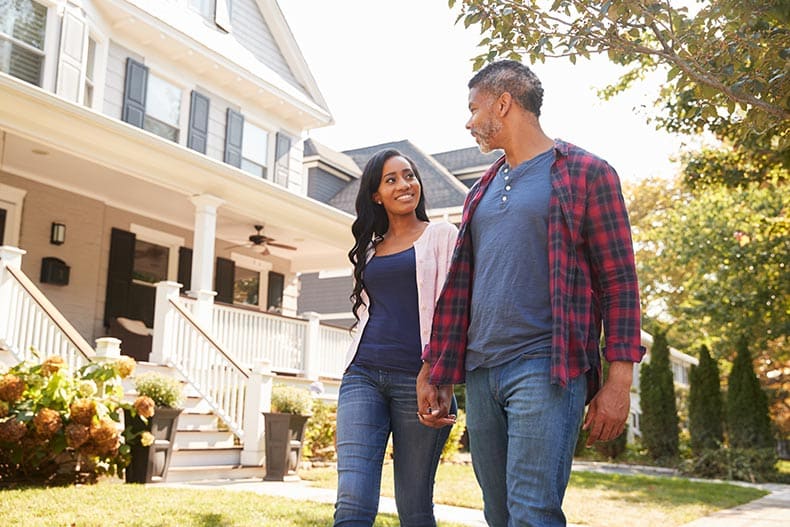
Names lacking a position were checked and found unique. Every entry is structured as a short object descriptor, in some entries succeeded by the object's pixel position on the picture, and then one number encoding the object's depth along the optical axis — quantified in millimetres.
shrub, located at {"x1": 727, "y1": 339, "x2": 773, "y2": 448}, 14094
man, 2275
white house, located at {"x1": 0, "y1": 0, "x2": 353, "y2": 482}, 9859
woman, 3029
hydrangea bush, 6684
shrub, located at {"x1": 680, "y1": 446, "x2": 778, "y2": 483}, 13016
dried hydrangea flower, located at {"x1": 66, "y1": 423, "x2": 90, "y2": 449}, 6688
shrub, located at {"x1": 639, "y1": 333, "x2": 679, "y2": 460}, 15570
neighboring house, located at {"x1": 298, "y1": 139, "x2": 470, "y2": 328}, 22172
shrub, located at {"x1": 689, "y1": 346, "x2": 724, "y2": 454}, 14758
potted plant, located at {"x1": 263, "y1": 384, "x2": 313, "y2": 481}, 9078
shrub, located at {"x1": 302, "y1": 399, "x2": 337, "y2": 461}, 10906
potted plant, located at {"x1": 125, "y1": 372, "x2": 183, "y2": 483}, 7457
